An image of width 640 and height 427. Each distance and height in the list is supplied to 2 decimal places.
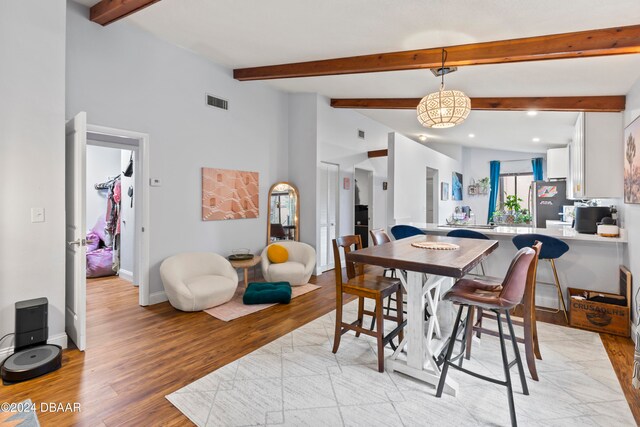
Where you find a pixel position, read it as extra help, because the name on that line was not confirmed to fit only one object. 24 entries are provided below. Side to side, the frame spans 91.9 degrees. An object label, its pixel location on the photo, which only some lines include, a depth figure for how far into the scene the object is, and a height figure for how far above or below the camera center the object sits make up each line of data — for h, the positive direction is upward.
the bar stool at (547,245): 3.21 -0.38
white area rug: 1.85 -1.24
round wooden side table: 4.28 -0.76
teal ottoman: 3.79 -1.07
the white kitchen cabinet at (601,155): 3.46 +0.62
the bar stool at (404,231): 4.05 -0.29
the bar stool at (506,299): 1.85 -0.58
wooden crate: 2.95 -1.03
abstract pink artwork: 4.32 +0.22
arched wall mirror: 5.29 -0.07
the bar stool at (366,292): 2.34 -0.66
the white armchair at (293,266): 4.46 -0.84
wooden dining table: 2.00 -0.54
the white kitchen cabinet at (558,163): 6.02 +0.93
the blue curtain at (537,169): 8.62 +1.13
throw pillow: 4.66 -0.68
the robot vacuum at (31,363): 2.14 -1.11
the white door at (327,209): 5.59 +0.00
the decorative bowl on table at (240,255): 4.39 -0.68
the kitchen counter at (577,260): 3.42 -0.59
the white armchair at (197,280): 3.49 -0.86
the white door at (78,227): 2.59 -0.16
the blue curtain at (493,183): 9.30 +0.80
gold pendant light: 2.94 +0.99
